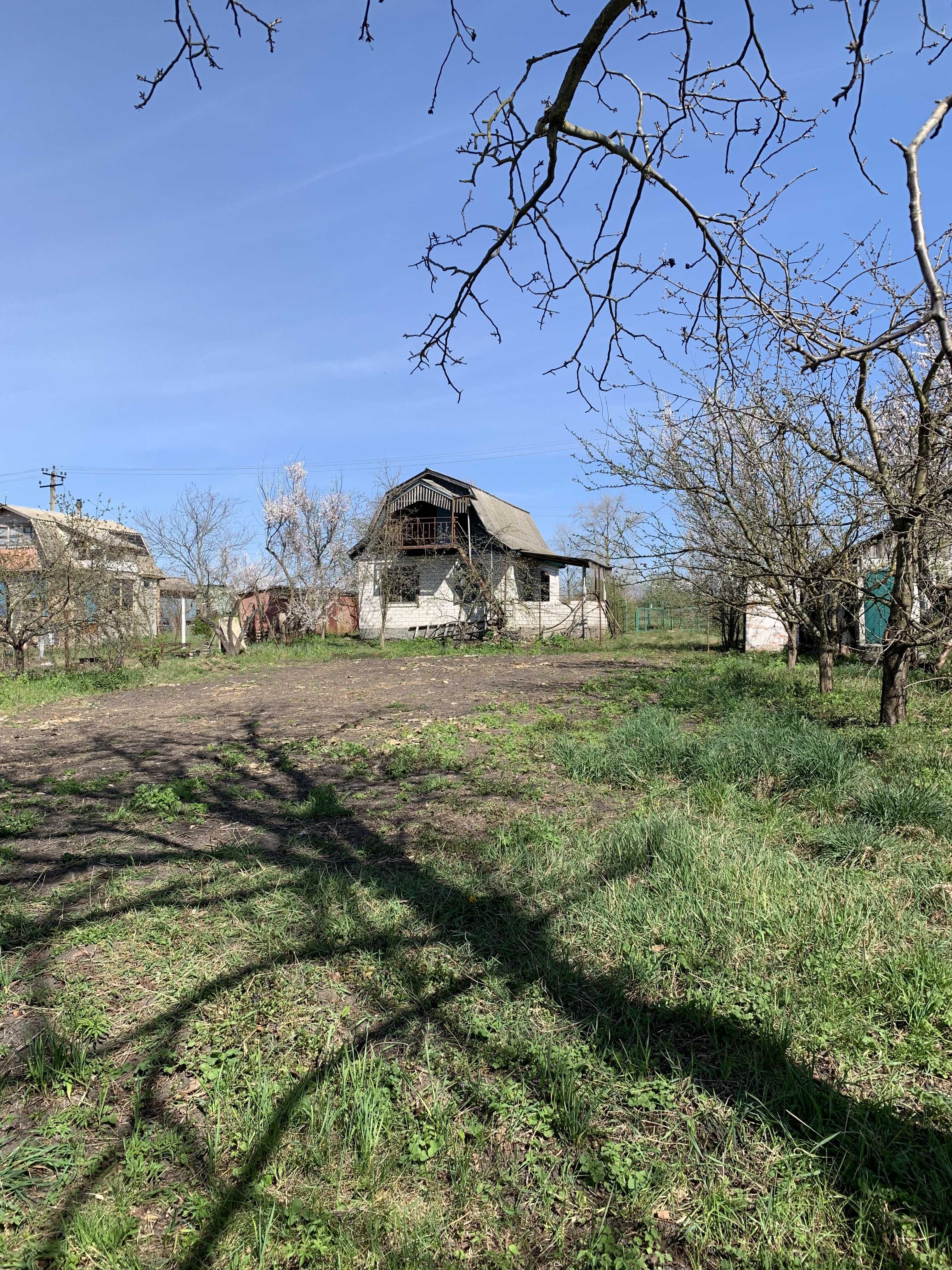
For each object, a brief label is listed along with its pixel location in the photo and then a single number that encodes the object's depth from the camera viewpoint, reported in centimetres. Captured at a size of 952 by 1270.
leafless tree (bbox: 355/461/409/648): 2545
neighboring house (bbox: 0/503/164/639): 1374
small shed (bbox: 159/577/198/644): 2909
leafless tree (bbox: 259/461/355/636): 2592
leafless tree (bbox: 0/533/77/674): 1352
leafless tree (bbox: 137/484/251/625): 2306
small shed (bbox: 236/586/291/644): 2820
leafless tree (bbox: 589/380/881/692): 738
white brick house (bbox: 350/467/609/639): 2470
